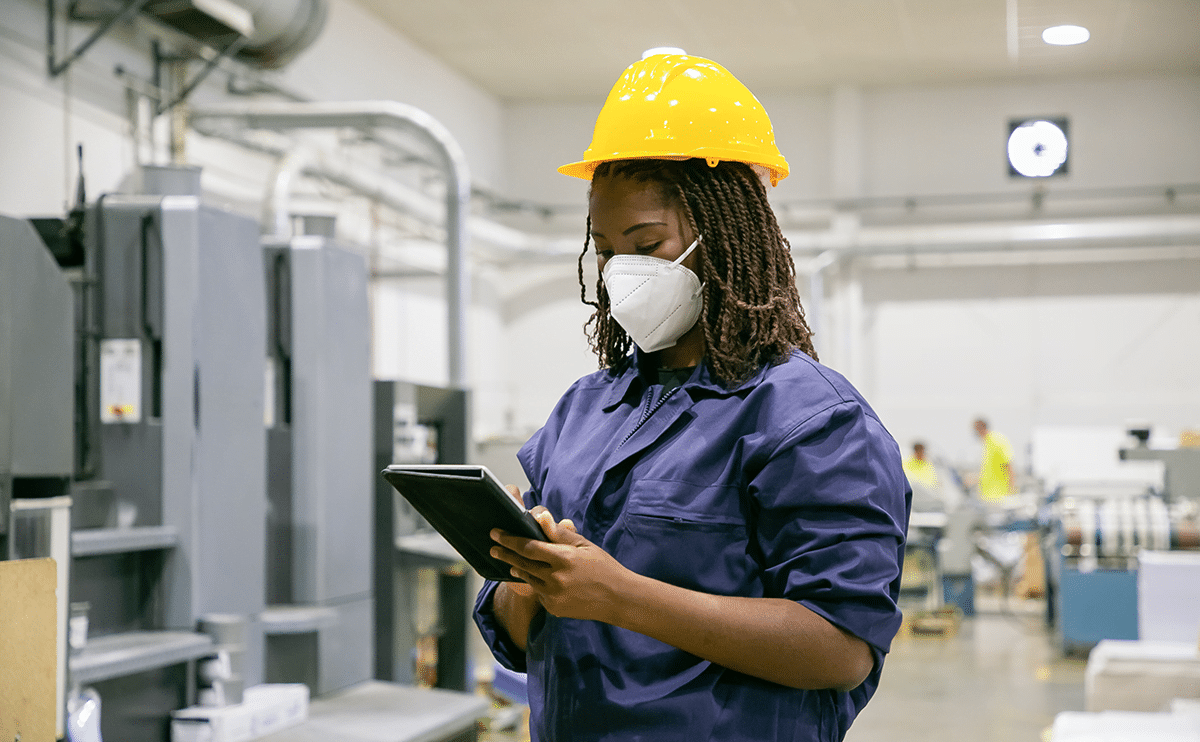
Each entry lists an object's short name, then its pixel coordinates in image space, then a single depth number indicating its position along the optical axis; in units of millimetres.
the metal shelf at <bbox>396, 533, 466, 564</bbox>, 3754
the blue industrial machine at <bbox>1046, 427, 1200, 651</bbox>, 6660
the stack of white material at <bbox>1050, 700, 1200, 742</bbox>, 3008
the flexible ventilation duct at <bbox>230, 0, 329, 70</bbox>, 6402
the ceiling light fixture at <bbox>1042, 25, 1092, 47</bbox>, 9859
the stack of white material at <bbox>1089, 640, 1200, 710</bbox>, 3715
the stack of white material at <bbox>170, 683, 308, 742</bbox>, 2770
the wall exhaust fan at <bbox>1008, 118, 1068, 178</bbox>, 9703
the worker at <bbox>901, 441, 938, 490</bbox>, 9698
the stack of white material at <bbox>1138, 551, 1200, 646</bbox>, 5258
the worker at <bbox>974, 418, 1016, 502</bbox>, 9961
